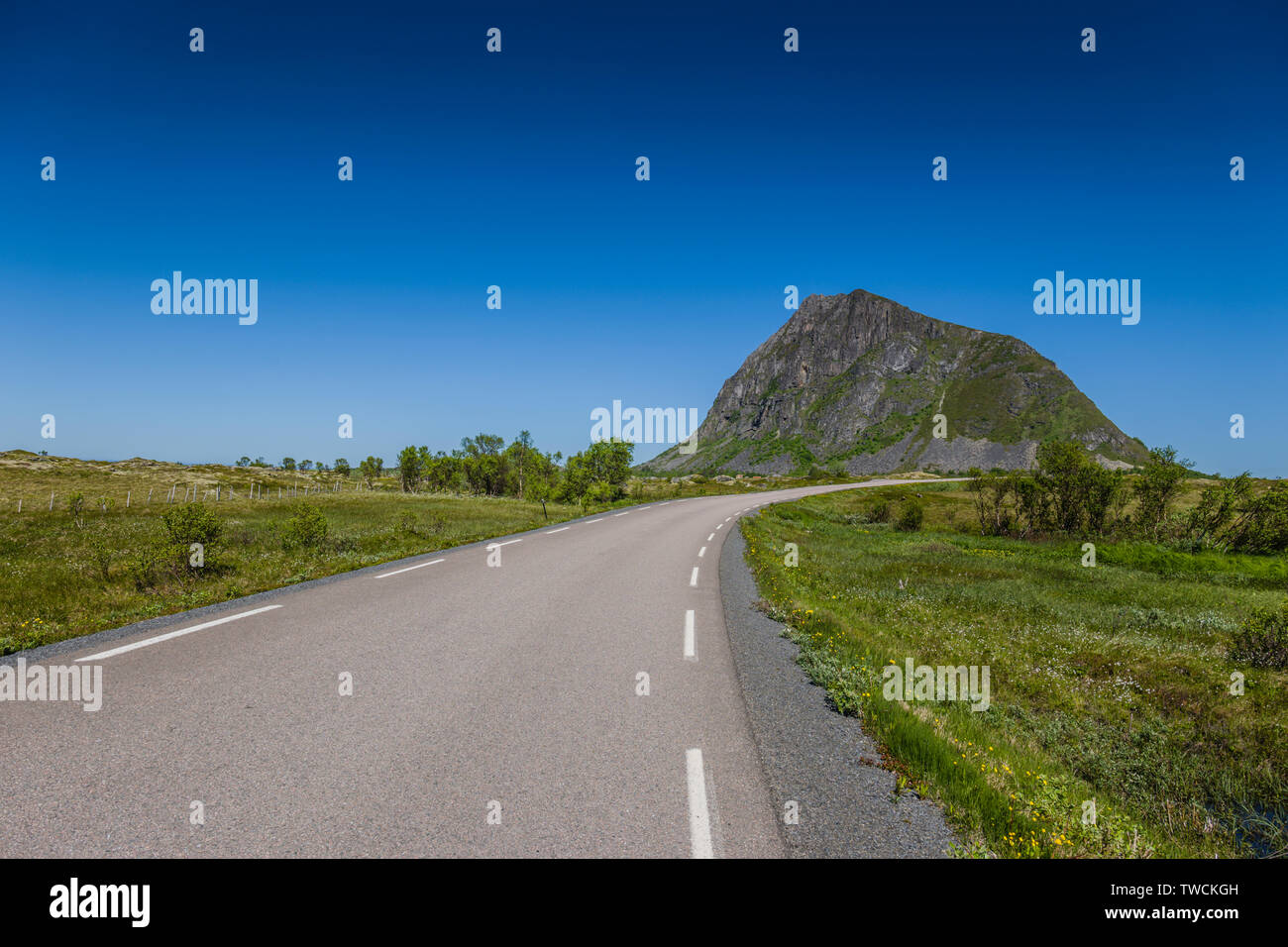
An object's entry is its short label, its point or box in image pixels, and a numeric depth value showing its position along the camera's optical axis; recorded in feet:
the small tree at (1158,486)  80.74
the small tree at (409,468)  306.96
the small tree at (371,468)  346.33
